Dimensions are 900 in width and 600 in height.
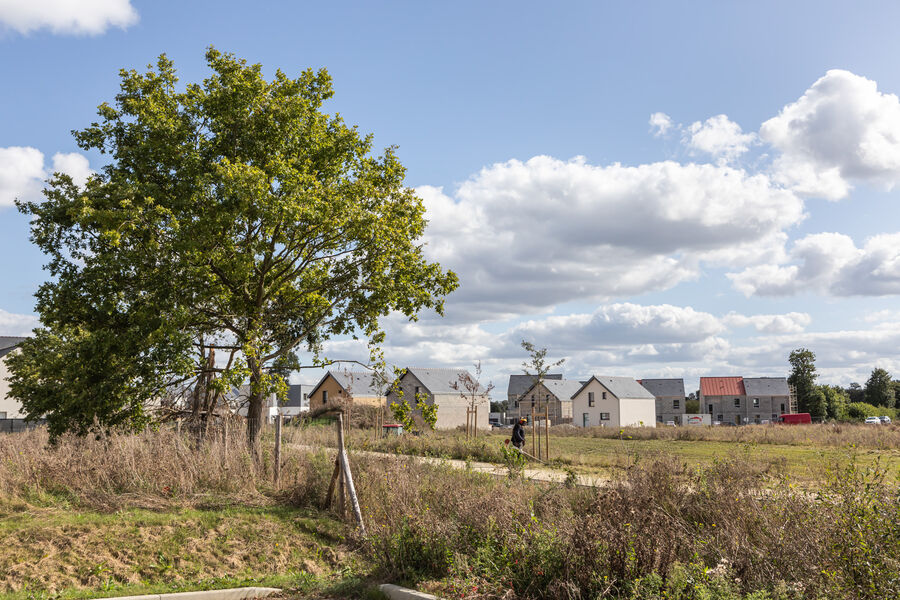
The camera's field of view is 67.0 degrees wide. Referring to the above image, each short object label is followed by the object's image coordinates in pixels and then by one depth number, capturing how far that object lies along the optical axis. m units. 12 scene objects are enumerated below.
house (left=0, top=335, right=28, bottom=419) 46.56
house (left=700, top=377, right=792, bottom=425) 90.50
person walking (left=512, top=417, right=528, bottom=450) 19.89
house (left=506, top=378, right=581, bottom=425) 77.88
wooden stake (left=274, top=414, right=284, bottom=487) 13.30
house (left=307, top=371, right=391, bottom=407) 68.38
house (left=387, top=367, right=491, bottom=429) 63.72
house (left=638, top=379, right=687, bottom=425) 94.75
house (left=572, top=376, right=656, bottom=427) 75.00
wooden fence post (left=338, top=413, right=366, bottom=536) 10.95
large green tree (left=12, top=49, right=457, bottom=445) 15.28
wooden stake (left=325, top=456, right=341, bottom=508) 11.93
